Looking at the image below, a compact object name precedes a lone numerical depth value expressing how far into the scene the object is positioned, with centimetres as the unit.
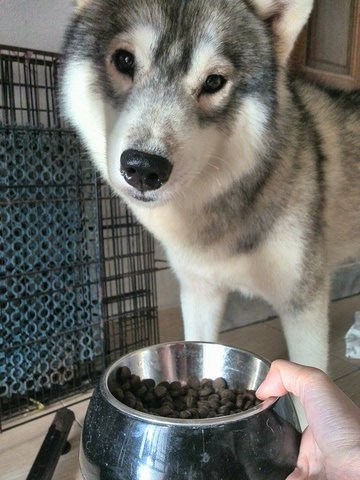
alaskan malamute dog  90
